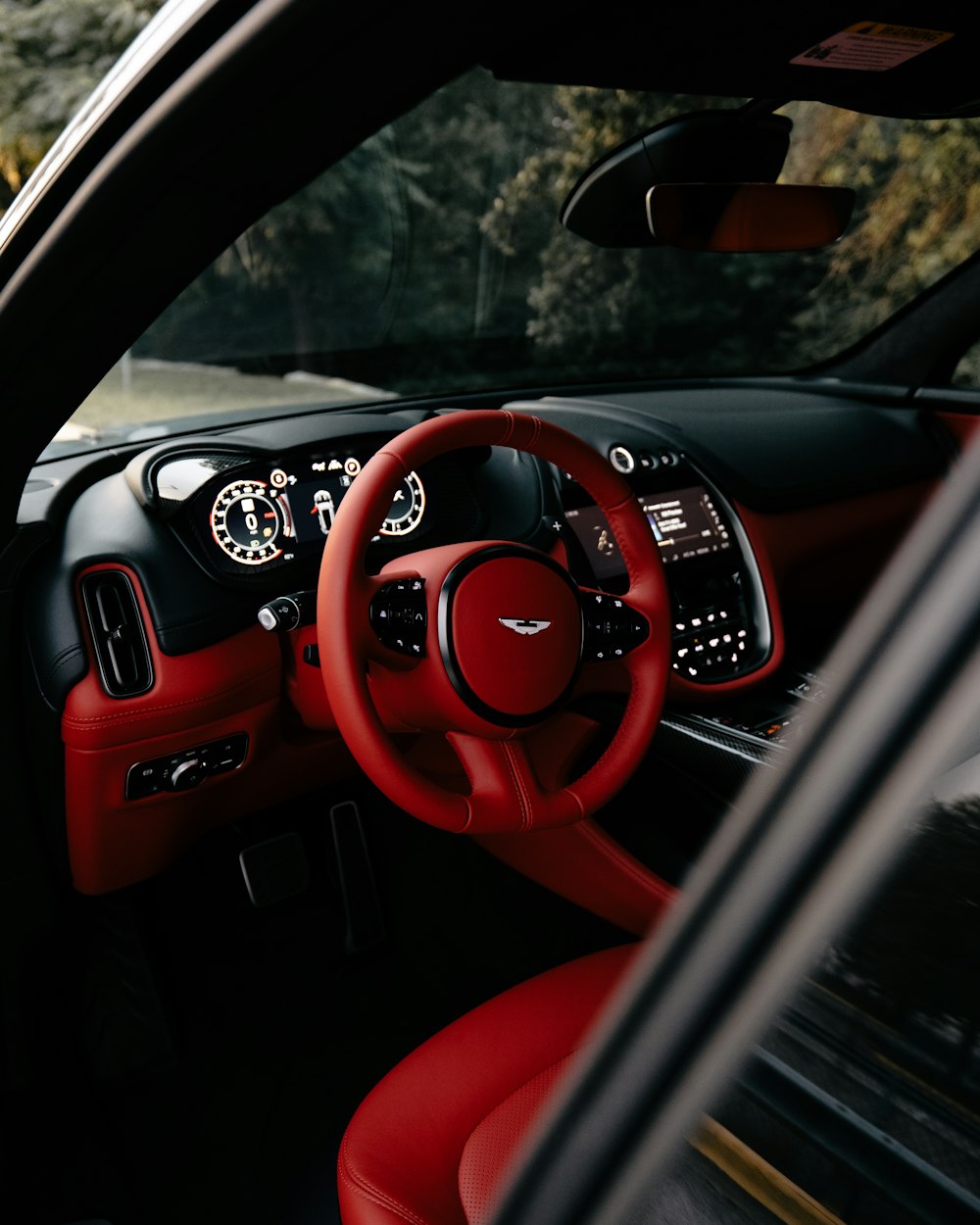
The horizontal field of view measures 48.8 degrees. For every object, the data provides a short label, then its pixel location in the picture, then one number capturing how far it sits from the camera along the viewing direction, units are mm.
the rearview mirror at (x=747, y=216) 1865
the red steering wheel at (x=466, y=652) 1554
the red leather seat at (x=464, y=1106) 1290
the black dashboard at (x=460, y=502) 1941
